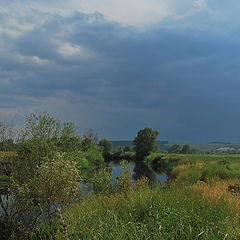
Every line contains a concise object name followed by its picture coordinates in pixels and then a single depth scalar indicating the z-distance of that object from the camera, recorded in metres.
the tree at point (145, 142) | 78.19
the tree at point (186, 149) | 100.38
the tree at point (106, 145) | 89.09
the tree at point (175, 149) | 104.84
